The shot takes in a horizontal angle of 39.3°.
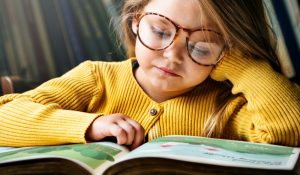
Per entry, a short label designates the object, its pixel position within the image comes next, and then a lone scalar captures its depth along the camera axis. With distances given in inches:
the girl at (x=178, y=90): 33.6
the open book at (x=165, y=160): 22.2
